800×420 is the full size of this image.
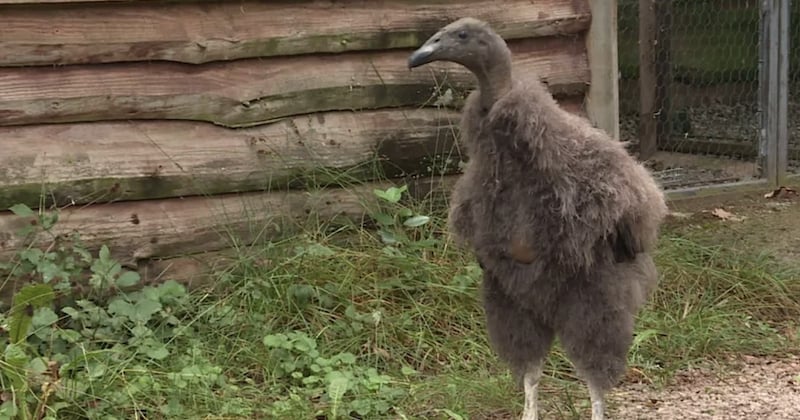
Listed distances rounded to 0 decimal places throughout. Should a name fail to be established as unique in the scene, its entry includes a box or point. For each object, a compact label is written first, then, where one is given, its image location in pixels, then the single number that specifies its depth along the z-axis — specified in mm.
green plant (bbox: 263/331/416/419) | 3602
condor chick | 2996
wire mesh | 6406
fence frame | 6242
